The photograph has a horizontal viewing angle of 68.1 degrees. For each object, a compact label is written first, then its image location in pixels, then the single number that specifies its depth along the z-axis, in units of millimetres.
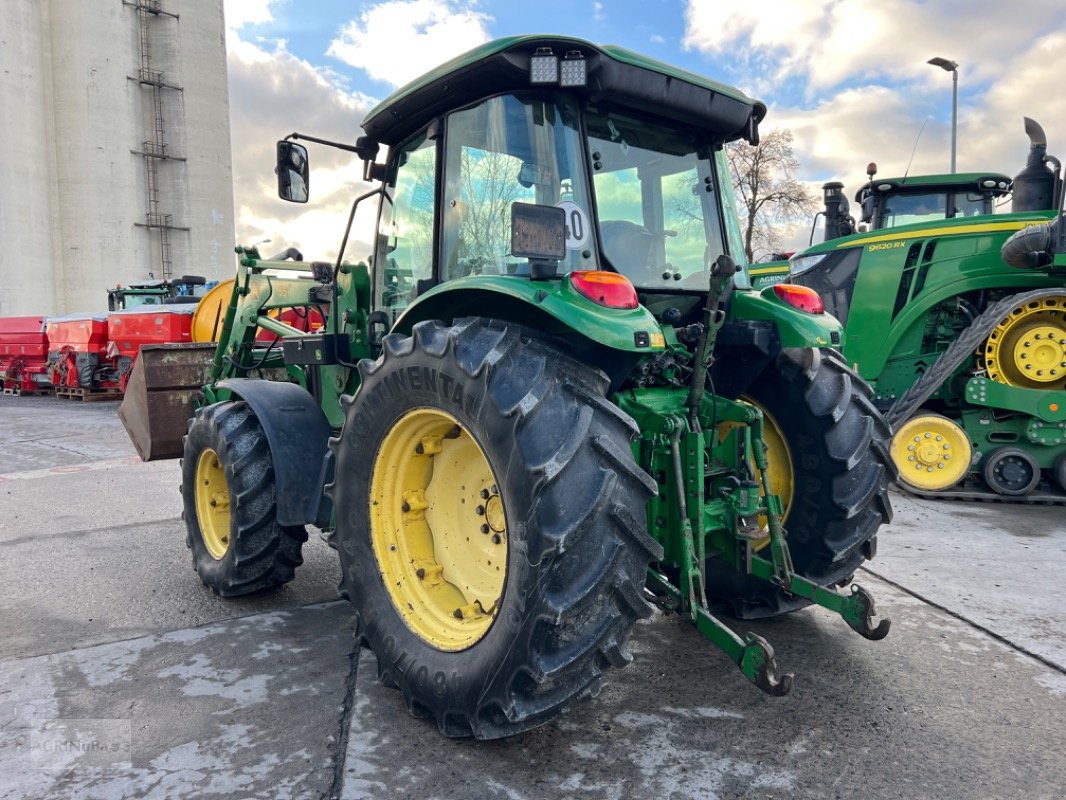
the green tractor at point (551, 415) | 2398
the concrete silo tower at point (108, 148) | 29453
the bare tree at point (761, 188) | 23609
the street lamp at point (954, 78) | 13844
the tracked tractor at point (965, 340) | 6820
